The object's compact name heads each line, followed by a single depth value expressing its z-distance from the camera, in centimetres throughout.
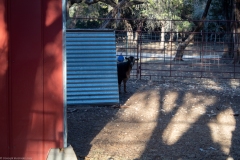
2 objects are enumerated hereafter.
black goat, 1380
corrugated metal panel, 1171
